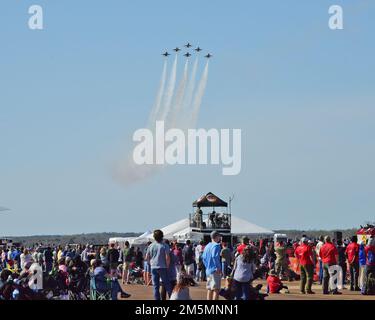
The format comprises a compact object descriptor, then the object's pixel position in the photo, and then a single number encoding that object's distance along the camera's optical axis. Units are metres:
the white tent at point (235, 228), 49.84
